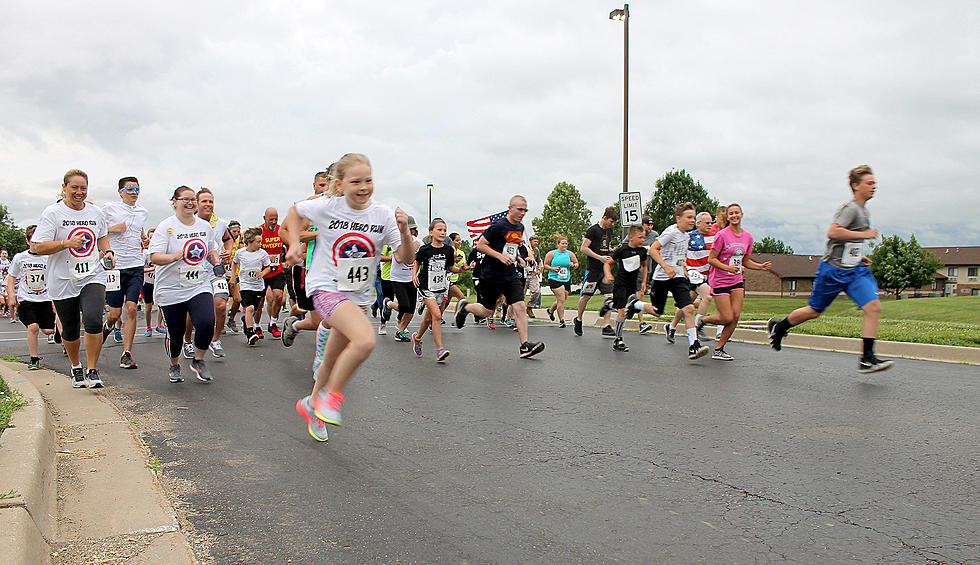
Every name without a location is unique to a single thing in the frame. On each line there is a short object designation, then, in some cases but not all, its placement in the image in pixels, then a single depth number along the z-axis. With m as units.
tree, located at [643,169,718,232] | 71.31
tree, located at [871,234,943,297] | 89.44
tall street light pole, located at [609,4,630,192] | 18.97
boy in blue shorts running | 7.50
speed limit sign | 16.36
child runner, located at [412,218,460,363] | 9.91
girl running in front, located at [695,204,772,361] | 9.03
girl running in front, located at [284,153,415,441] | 4.96
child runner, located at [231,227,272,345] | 11.78
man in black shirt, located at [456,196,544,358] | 9.28
